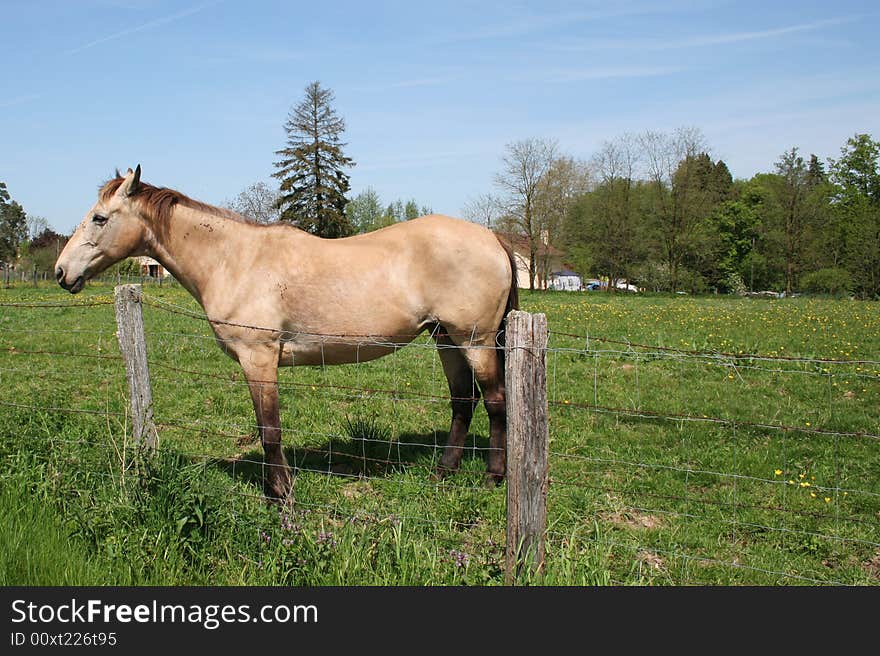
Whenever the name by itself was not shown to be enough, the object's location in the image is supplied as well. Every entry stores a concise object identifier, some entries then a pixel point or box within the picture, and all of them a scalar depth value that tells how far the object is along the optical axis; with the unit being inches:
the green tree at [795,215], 1708.9
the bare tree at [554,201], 1854.1
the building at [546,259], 1881.2
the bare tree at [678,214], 1818.4
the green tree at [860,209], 1443.2
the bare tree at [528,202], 1852.9
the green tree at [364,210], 2479.1
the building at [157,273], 1664.6
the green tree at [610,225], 1888.5
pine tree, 1710.1
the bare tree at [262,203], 1750.7
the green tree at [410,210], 2925.7
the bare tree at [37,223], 2824.8
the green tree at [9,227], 2031.7
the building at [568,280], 3497.5
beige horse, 202.8
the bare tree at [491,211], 1886.1
